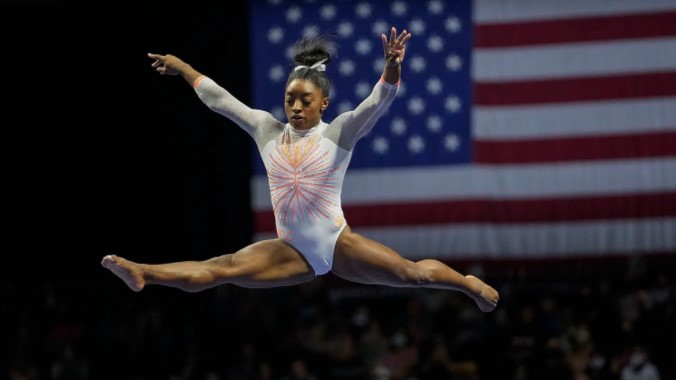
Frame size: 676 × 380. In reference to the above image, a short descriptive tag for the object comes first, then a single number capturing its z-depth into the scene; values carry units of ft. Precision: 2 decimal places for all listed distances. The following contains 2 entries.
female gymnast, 38.58
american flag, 74.02
